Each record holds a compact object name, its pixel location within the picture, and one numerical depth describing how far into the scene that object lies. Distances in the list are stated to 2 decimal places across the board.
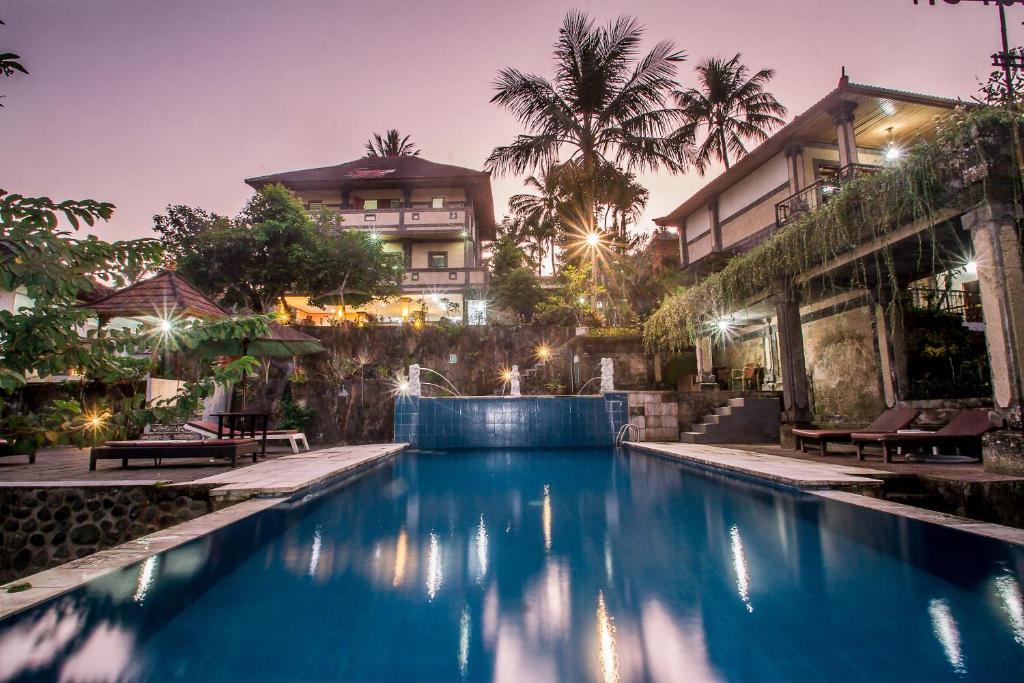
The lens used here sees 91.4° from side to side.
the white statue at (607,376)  12.26
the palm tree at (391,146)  38.59
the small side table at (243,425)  8.40
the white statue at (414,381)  12.48
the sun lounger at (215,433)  8.81
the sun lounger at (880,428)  8.12
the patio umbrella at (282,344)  10.48
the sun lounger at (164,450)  6.98
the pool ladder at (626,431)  11.80
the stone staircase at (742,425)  11.51
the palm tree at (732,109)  20.98
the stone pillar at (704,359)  14.60
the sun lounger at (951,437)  6.79
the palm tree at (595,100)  16.42
